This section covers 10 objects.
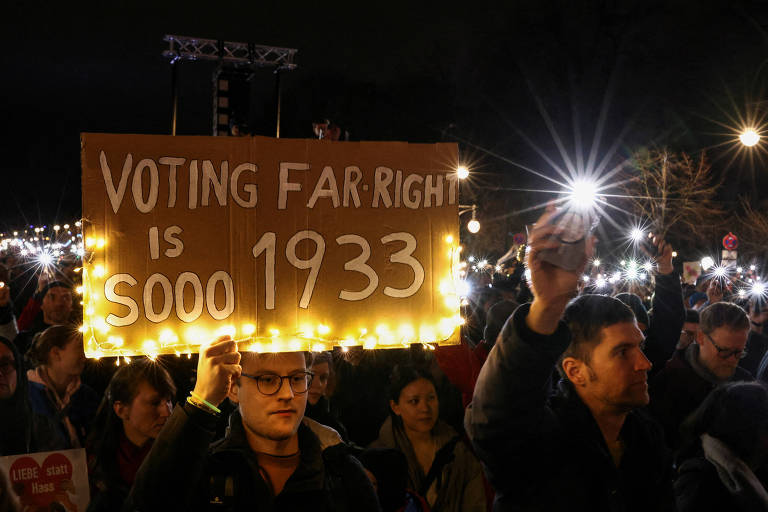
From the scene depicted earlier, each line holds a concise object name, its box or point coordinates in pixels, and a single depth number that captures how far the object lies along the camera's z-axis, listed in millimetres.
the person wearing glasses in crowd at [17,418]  4414
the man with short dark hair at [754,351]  7366
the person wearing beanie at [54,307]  7664
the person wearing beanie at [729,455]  3469
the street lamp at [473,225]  21477
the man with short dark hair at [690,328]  7668
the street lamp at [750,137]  12766
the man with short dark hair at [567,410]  2389
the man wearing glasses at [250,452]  2762
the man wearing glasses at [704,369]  5188
